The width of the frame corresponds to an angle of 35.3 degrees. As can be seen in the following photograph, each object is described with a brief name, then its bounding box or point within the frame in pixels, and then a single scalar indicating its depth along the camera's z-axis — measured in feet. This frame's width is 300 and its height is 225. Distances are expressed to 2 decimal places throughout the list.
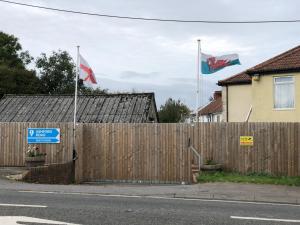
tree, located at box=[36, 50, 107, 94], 183.73
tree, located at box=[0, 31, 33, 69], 175.60
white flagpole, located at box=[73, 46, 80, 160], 64.61
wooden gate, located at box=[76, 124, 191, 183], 63.10
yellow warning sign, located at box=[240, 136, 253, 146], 60.64
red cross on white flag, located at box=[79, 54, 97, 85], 65.51
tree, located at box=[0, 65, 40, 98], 156.56
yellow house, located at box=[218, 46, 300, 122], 72.02
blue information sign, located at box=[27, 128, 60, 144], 67.05
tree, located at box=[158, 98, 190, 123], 213.09
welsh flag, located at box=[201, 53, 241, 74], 64.75
